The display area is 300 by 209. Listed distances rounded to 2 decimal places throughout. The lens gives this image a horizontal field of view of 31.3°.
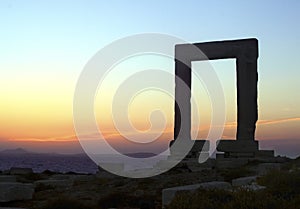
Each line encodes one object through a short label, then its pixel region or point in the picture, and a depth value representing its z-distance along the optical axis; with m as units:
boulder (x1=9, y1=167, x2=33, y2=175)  23.45
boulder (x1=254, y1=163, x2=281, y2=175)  16.59
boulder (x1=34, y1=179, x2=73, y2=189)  16.60
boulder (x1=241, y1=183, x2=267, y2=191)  10.40
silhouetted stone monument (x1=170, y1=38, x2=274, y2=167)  24.19
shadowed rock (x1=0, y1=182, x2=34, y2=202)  12.21
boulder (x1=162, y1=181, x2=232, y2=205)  10.48
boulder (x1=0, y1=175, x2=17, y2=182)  15.30
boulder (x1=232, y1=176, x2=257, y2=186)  12.54
